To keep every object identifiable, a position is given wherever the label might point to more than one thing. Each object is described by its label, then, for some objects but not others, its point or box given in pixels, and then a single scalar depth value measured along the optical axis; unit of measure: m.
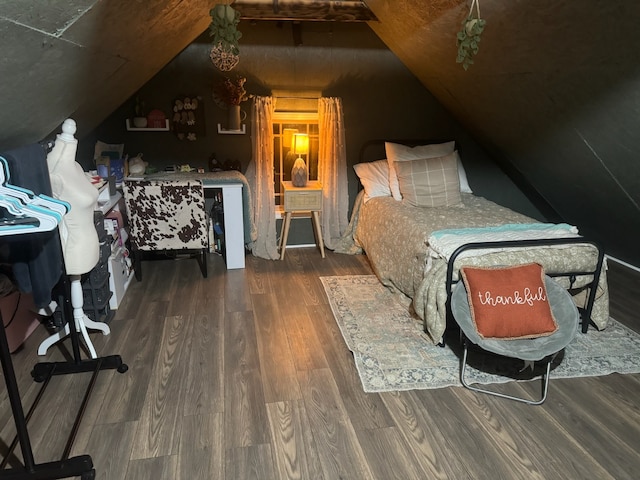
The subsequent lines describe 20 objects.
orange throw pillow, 2.38
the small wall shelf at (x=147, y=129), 4.15
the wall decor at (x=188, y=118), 4.18
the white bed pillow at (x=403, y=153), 4.13
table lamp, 4.20
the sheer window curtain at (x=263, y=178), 4.13
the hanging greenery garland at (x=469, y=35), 2.45
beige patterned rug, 2.50
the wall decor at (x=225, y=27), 2.76
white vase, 4.10
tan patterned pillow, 3.89
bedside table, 4.13
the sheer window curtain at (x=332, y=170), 4.26
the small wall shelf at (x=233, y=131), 4.29
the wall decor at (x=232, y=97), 4.09
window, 4.38
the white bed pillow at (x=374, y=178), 4.27
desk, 3.85
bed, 2.70
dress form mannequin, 2.15
